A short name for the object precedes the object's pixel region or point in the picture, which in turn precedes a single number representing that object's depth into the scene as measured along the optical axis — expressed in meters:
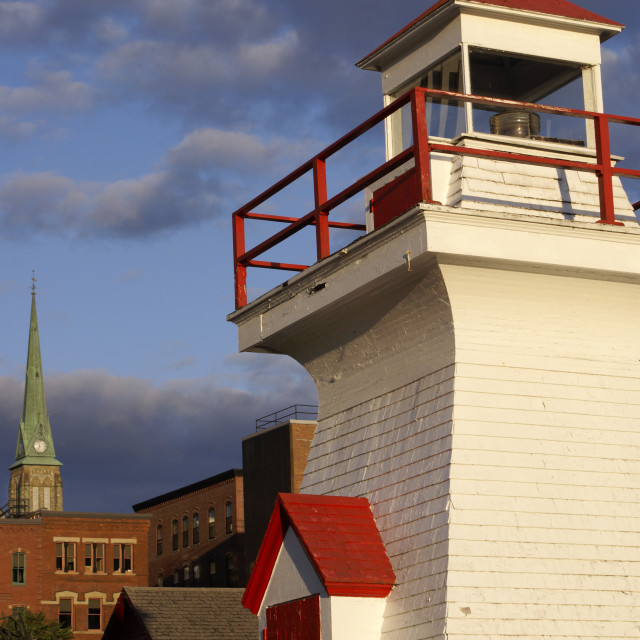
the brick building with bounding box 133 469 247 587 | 84.81
